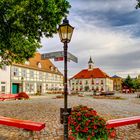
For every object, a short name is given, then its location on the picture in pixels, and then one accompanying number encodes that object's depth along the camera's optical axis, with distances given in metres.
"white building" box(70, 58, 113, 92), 59.77
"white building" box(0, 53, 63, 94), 26.85
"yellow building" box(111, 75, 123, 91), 89.84
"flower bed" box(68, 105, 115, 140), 3.95
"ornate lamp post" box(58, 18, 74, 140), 3.94
